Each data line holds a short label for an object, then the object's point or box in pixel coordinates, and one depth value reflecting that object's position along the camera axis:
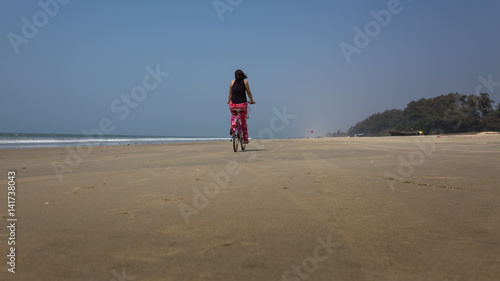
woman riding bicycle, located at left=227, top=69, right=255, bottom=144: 8.52
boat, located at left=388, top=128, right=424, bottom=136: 39.46
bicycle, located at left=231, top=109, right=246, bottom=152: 8.44
